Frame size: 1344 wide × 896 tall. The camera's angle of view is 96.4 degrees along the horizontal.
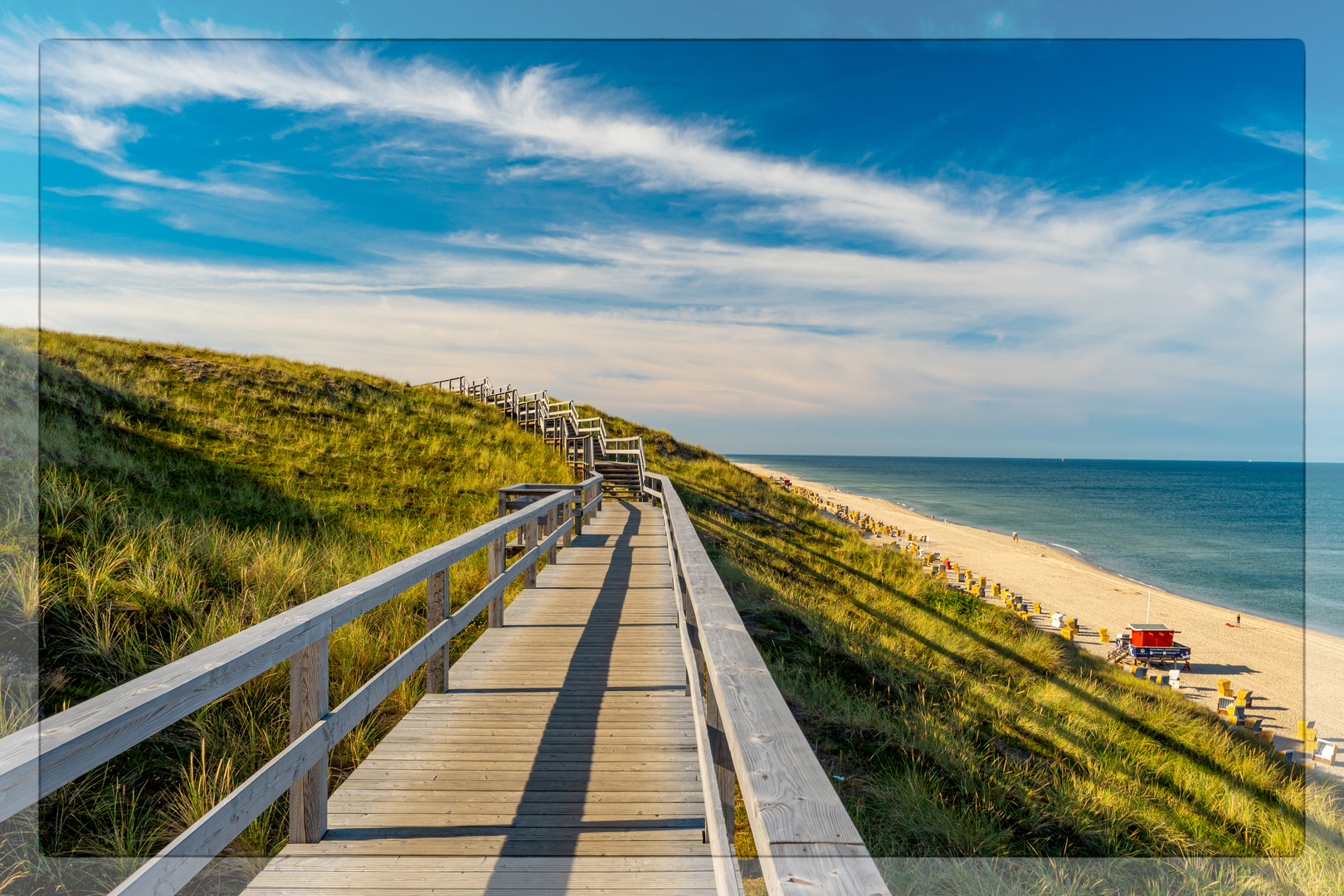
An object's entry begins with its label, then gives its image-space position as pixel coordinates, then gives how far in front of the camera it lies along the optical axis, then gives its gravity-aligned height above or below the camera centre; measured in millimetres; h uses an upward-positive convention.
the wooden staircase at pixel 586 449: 20047 -34
